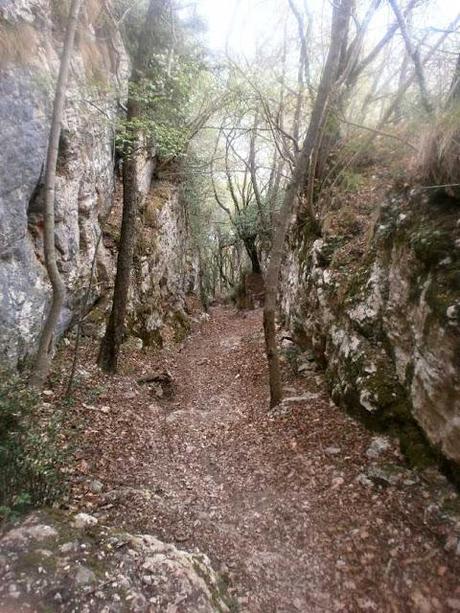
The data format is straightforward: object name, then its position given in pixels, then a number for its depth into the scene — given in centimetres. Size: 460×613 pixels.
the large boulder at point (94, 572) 254
